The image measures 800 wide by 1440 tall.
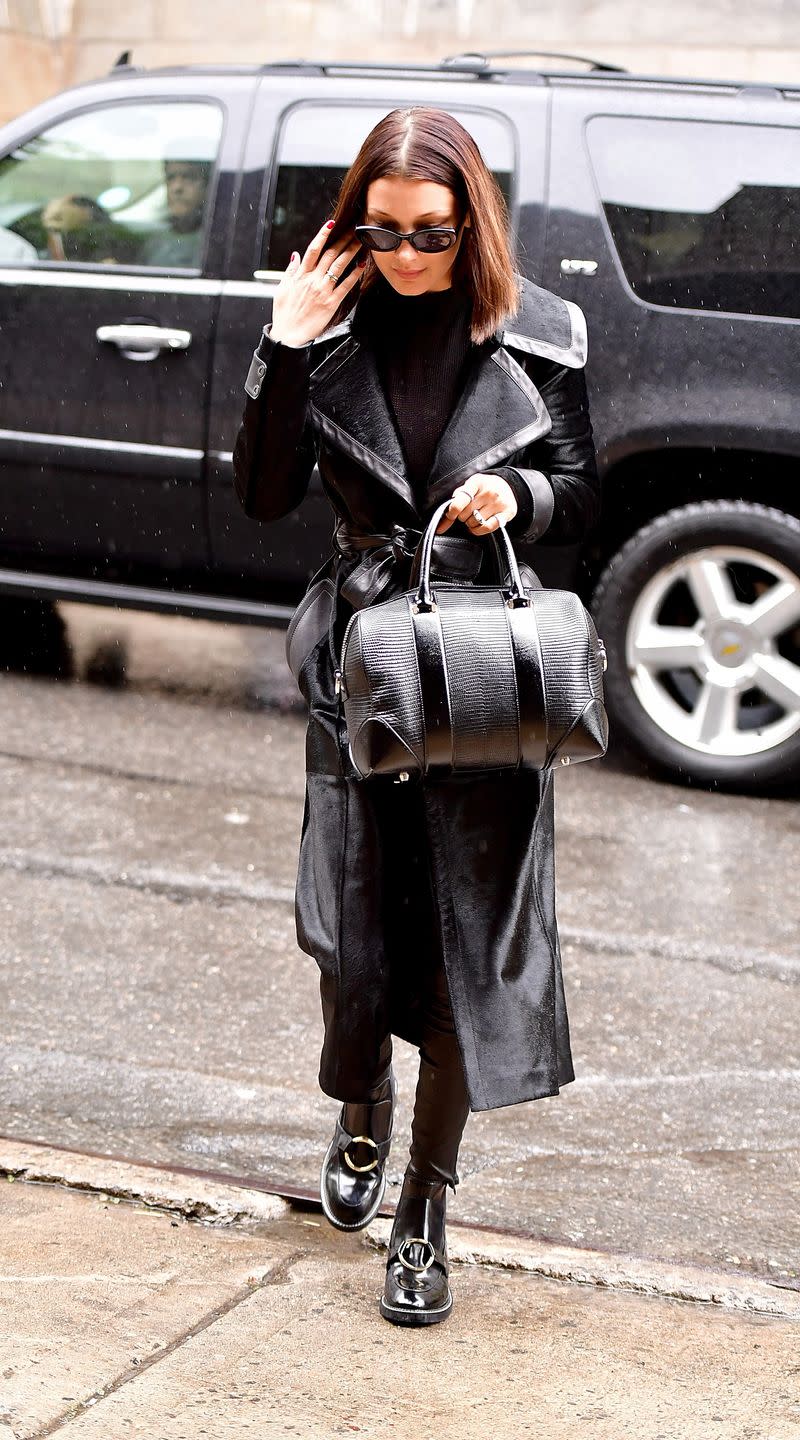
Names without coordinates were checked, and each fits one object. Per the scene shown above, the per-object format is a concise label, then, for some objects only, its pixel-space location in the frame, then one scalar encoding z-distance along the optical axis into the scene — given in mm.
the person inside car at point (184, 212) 11734
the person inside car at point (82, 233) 11937
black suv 10883
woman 5086
